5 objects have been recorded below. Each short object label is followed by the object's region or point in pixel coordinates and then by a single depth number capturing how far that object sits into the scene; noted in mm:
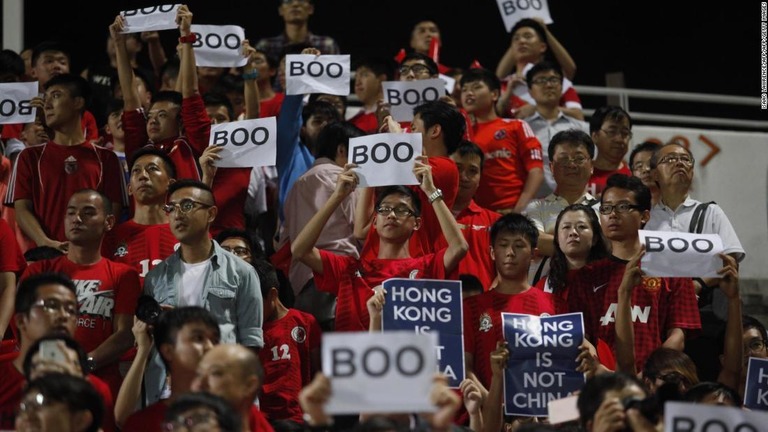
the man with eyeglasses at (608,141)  19703
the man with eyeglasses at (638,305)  15016
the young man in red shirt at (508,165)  19484
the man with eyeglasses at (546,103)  21000
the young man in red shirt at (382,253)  15312
